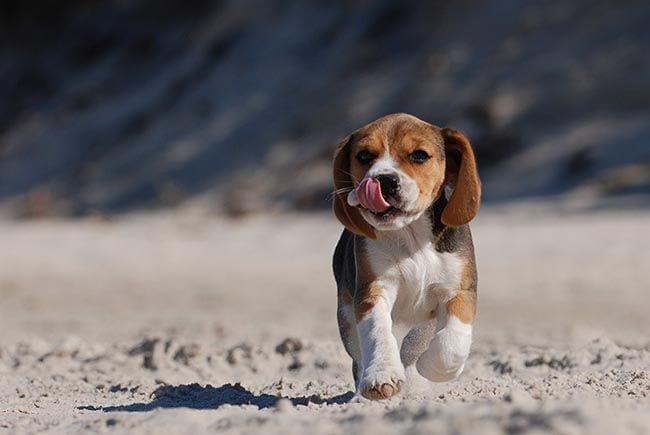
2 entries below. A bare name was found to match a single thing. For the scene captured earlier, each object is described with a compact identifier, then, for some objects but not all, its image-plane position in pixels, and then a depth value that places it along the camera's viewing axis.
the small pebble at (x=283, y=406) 9.19
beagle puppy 10.13
